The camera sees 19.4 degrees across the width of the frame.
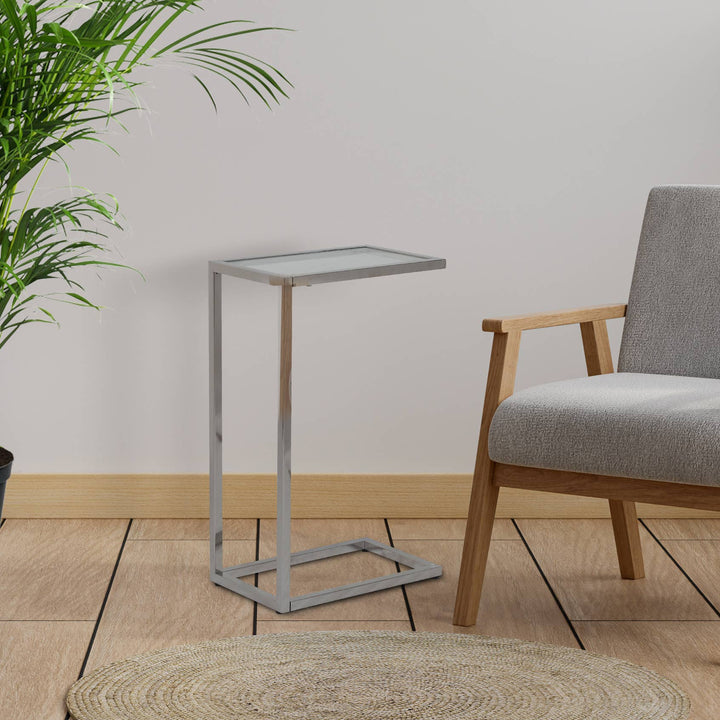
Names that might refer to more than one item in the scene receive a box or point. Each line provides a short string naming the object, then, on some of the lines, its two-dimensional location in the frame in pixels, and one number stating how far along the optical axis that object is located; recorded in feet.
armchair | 11.72
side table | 12.60
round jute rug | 11.30
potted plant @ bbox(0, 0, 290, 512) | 11.27
